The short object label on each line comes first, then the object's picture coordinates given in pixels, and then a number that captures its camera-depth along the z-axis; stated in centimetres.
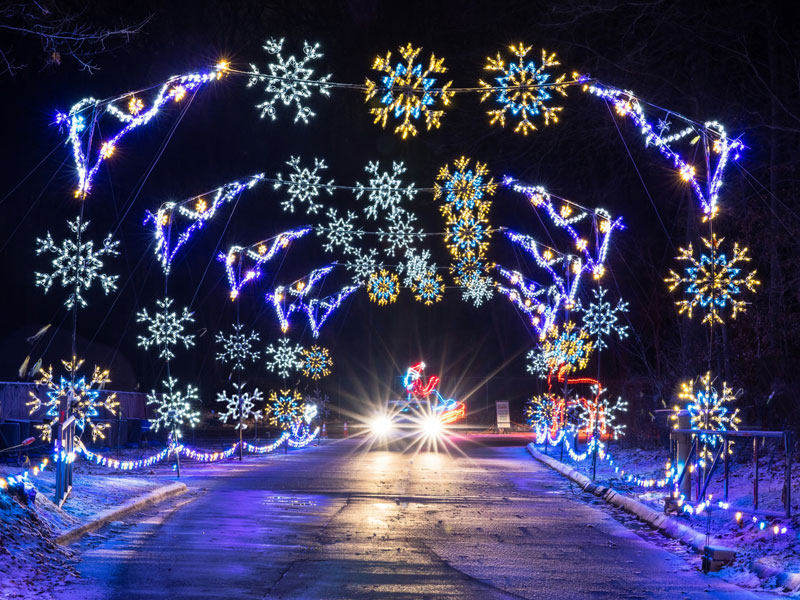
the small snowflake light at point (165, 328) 2317
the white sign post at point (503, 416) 4966
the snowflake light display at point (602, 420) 2177
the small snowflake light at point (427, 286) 3187
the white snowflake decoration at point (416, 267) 3281
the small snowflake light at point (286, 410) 3512
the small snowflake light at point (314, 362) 4088
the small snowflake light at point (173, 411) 2418
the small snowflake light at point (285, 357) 3669
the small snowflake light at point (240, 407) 2834
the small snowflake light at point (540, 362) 3411
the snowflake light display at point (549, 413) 3244
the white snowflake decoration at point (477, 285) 3057
